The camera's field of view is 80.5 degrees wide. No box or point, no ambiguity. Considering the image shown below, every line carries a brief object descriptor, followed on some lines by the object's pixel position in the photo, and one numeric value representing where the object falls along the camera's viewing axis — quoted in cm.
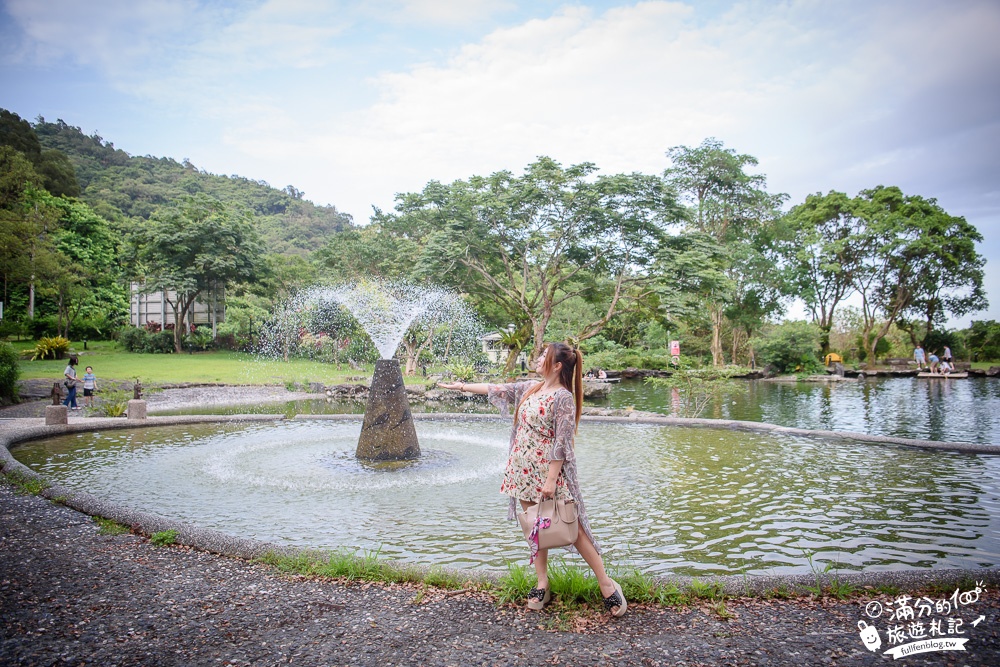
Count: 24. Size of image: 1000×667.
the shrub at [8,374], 1630
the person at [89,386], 1653
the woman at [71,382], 1493
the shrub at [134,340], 3428
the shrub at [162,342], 3453
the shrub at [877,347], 4134
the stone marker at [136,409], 1254
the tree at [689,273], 2269
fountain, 868
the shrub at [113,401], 1350
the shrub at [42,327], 3050
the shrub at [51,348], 2562
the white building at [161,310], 4053
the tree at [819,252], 3834
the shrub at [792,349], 3412
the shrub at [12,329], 2653
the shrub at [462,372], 2343
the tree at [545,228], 2355
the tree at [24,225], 2420
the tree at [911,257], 3728
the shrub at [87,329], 3378
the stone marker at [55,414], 1098
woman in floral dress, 362
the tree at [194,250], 3384
